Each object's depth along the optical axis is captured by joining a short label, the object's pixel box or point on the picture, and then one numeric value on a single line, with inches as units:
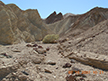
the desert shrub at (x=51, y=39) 489.7
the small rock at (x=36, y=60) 175.6
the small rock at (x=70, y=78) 126.6
